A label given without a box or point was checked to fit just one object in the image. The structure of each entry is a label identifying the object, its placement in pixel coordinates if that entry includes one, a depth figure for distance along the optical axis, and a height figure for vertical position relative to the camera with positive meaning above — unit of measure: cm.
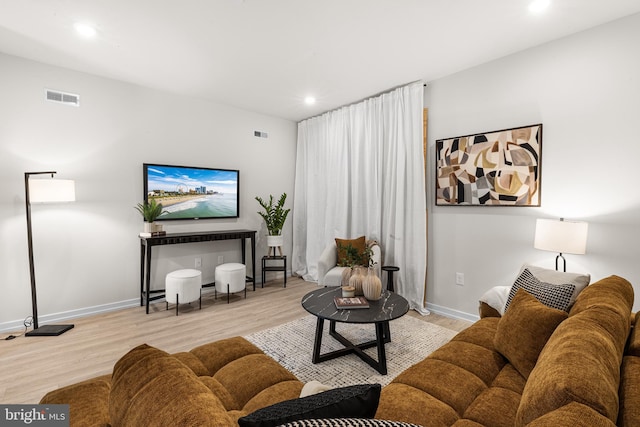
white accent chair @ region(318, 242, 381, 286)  353 -81
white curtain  358 +24
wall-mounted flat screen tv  384 +14
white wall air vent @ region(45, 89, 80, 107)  318 +113
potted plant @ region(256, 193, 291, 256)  459 -30
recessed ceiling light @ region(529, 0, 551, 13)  215 +144
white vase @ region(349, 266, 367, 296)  259 -69
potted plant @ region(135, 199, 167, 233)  358 -16
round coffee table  218 -85
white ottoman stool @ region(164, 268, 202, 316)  338 -99
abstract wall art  281 +33
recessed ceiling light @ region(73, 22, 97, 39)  244 +144
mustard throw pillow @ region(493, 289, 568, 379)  143 -66
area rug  220 -130
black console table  346 -50
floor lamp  285 +5
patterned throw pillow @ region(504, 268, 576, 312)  172 -56
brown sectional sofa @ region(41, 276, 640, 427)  74 -59
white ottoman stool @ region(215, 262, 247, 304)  378 -100
